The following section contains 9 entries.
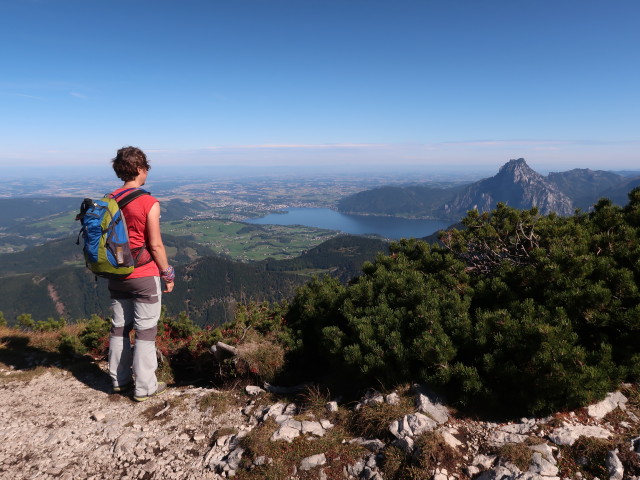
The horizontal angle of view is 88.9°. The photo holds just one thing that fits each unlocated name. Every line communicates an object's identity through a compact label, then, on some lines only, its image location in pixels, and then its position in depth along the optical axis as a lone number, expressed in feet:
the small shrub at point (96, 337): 25.44
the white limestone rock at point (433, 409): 14.43
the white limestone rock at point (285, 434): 14.56
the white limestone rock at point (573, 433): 12.32
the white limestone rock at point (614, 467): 10.55
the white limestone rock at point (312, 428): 14.97
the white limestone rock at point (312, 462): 13.14
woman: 16.15
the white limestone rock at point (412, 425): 13.37
